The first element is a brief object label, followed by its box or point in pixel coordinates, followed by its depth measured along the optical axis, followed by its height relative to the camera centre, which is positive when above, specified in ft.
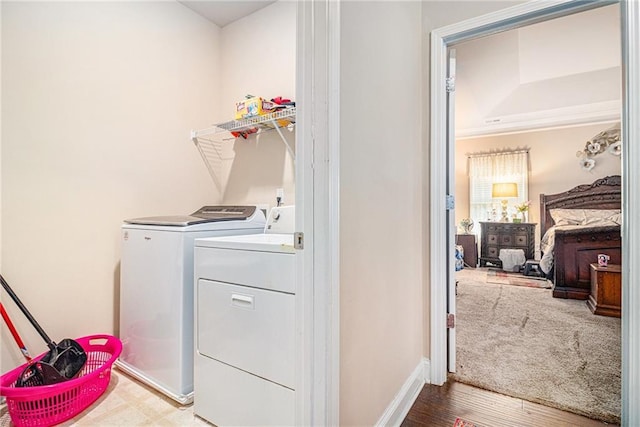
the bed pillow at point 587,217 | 13.71 -0.03
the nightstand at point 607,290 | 9.54 -2.31
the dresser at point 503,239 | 16.97 -1.28
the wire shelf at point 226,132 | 7.06 +2.19
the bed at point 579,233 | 10.79 -0.60
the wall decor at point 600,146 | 15.33 +3.53
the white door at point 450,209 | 5.93 +0.13
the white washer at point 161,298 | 5.19 -1.48
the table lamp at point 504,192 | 17.97 +1.43
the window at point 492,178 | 18.21 +2.30
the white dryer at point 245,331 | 3.82 -1.57
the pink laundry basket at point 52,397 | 4.52 -2.83
